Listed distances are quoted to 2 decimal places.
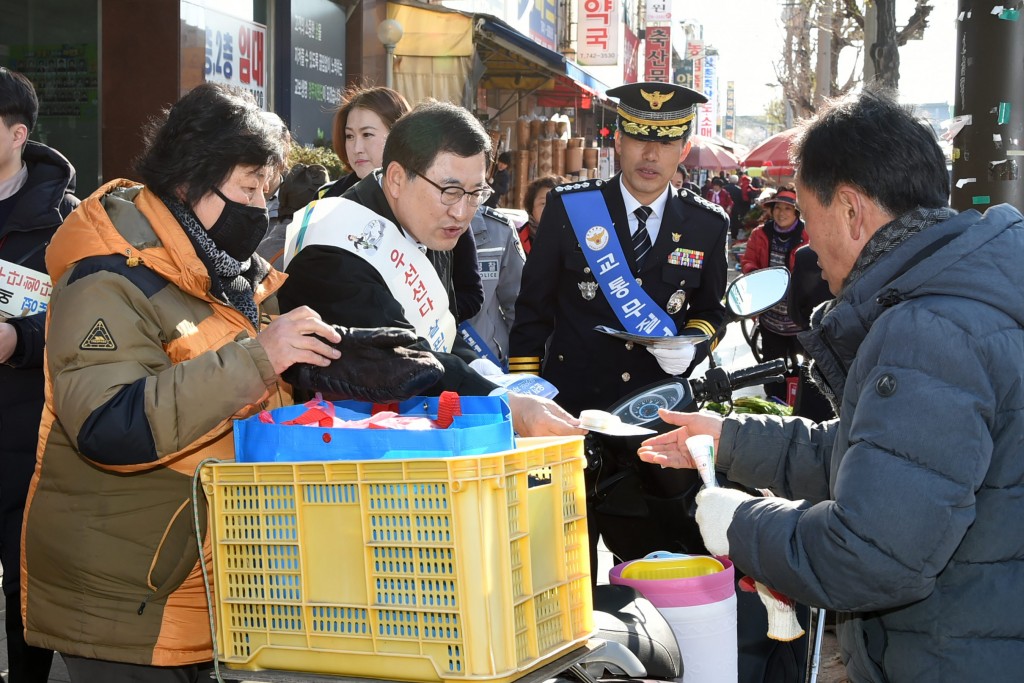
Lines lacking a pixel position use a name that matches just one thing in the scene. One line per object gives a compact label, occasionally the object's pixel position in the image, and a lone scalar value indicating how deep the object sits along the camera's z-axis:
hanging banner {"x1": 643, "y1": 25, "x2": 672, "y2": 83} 36.50
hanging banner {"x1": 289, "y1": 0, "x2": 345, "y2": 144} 11.27
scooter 3.20
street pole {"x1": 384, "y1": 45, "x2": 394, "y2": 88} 13.12
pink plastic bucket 3.01
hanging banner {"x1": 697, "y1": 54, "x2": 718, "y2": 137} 57.94
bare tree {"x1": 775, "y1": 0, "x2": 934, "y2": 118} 10.22
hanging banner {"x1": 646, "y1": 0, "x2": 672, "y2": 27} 36.44
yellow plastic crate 1.86
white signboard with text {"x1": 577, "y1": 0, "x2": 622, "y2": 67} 25.19
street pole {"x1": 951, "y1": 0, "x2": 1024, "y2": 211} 5.30
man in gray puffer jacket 1.86
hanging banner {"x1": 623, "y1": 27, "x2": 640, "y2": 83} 33.23
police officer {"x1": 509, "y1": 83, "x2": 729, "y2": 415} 4.33
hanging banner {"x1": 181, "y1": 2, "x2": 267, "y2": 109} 9.51
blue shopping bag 1.94
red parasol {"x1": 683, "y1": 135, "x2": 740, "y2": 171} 36.78
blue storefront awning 13.42
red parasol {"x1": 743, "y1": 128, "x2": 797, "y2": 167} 25.61
